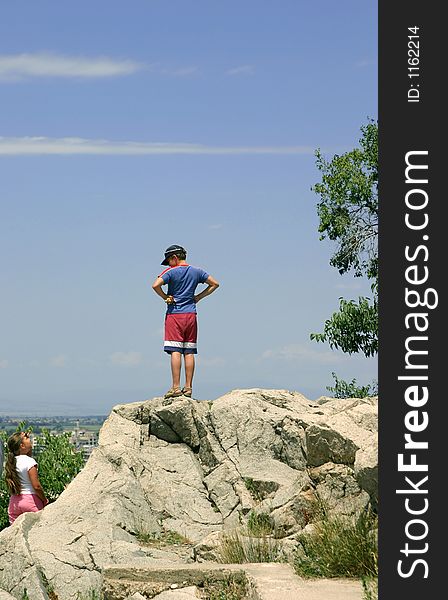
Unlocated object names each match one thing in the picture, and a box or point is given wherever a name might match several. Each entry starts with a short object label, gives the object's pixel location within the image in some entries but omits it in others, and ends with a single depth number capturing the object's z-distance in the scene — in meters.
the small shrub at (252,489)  14.98
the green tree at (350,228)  25.05
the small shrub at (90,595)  12.76
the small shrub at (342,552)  10.82
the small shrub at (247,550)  12.23
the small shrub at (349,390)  24.66
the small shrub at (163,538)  14.21
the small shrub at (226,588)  11.05
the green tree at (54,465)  18.44
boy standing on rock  16.05
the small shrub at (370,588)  9.37
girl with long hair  14.41
